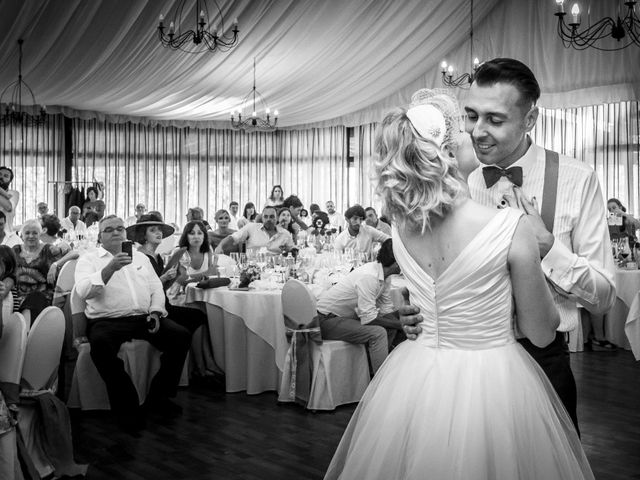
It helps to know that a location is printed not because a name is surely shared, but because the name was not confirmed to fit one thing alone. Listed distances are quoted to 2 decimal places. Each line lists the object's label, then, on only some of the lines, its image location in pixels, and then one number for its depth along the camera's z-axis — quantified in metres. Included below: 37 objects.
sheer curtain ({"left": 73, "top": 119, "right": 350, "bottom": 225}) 17.28
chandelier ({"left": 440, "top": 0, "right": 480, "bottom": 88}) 9.70
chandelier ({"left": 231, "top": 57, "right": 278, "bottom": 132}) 13.23
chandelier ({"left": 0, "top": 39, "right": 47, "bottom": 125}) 11.94
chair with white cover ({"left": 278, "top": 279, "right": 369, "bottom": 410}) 5.27
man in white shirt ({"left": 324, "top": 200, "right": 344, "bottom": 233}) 15.07
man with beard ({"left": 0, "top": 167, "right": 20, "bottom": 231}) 5.66
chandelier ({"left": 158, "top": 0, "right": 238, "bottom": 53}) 8.58
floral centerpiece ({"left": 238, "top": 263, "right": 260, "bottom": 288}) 6.11
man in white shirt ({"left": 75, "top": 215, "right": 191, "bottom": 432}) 4.95
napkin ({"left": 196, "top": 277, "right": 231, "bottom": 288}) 6.09
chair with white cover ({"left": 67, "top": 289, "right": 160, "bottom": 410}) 5.22
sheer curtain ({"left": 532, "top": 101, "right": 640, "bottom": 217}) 11.52
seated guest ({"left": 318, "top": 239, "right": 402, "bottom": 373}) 5.25
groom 1.91
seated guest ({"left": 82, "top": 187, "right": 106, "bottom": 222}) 13.62
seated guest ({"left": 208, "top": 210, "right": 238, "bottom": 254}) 9.88
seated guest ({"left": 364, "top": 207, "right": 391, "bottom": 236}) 10.41
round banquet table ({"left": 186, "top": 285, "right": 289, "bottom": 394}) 5.72
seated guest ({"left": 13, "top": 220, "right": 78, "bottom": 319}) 4.37
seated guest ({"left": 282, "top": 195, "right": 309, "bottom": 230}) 11.35
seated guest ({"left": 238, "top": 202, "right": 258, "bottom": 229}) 12.57
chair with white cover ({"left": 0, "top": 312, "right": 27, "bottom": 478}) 3.32
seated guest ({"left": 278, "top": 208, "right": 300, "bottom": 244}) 10.14
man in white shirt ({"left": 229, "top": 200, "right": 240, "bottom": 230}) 15.65
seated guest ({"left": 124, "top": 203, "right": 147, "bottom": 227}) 15.66
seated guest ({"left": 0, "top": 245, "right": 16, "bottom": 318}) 3.41
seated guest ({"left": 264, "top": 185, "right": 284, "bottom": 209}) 13.96
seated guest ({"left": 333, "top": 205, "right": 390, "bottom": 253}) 8.60
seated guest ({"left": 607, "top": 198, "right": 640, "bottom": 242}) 8.01
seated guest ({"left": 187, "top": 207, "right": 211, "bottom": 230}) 11.14
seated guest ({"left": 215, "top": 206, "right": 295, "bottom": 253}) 8.76
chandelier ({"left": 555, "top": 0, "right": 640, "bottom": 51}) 6.78
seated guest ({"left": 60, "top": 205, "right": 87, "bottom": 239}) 12.41
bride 1.74
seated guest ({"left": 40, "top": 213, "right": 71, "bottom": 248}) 8.20
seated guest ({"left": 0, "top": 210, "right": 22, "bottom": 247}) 7.54
